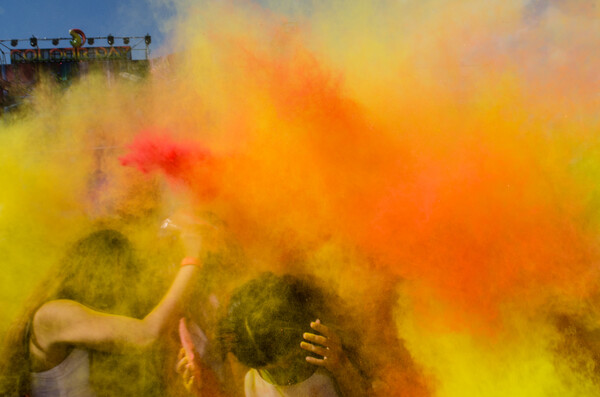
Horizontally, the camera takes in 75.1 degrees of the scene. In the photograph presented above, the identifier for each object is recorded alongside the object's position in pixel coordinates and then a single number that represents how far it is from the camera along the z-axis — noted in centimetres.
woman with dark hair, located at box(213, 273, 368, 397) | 164
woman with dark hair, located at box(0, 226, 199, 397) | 167
